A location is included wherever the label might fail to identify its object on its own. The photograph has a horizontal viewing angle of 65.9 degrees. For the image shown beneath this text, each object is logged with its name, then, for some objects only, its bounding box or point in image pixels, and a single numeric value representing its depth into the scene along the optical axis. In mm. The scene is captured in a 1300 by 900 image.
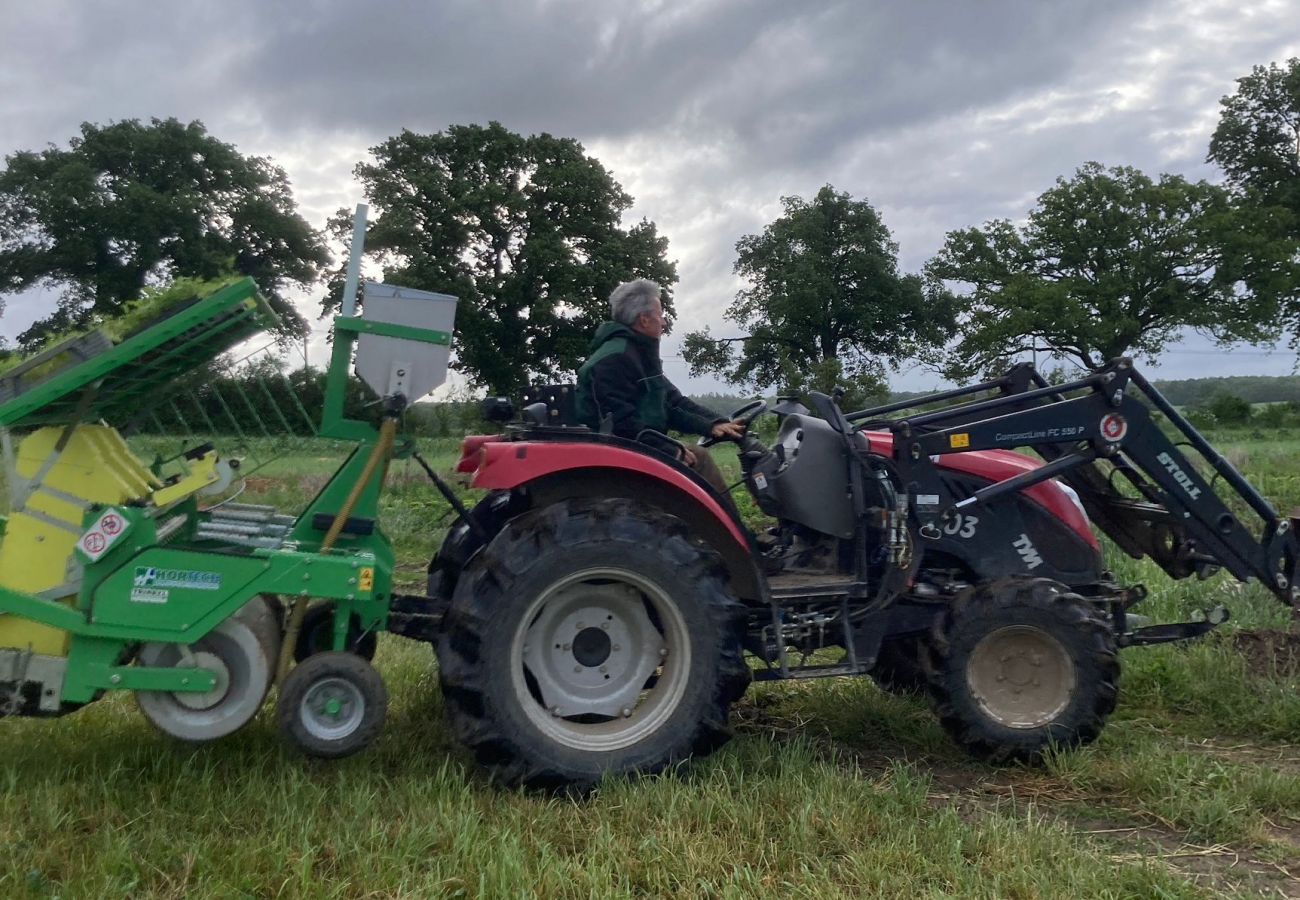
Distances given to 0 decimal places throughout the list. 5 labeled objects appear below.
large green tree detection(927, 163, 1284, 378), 37938
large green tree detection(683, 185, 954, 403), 40344
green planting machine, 3434
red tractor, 3631
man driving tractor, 4324
